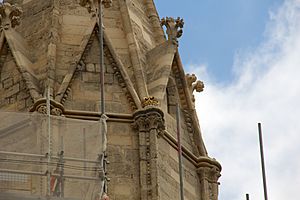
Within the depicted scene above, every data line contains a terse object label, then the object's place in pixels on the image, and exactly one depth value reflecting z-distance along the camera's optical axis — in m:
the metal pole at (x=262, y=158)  35.31
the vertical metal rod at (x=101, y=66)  34.72
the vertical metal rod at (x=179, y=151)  34.38
